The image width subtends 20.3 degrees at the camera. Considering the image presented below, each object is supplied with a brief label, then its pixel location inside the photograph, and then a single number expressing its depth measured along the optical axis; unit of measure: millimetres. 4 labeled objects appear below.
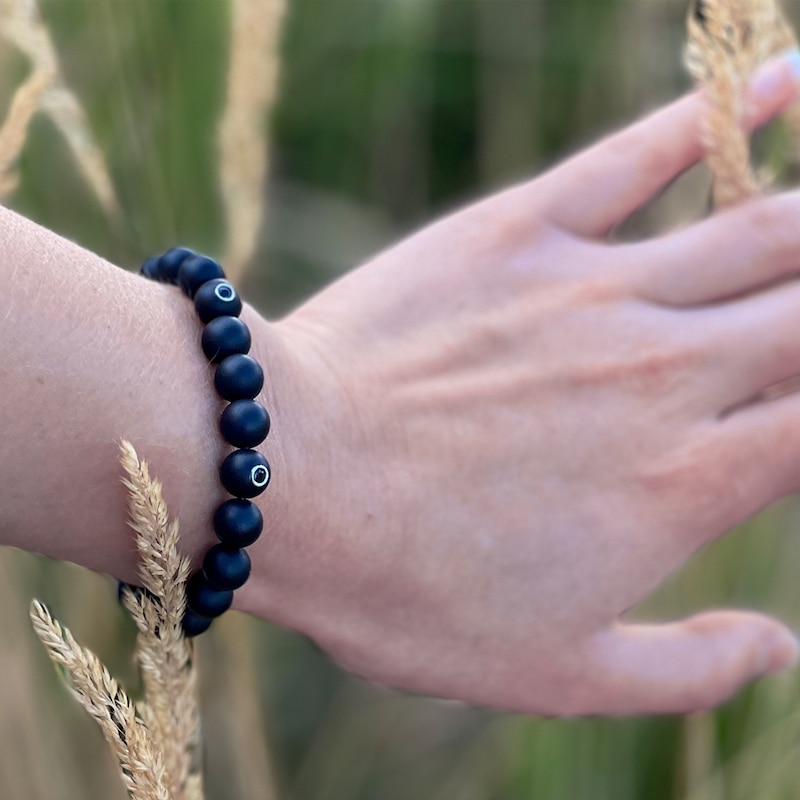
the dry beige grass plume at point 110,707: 335
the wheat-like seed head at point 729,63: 412
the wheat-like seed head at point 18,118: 400
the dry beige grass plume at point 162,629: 345
